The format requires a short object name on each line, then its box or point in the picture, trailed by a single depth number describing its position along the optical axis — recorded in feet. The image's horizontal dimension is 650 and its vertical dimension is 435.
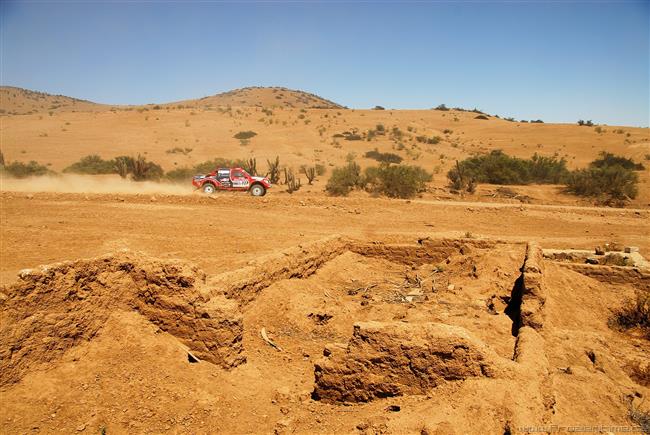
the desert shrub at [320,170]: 104.23
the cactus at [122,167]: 88.79
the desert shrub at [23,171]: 87.39
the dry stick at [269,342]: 20.81
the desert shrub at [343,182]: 75.84
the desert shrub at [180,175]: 88.79
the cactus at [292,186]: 77.10
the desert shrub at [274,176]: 88.84
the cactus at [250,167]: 88.20
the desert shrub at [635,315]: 25.98
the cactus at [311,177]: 88.86
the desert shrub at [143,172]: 87.45
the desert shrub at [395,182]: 73.82
